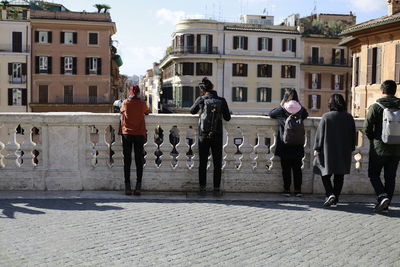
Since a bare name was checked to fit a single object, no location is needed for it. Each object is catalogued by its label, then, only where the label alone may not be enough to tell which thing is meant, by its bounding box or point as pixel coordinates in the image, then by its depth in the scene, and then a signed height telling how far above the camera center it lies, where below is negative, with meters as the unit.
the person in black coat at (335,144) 8.21 -0.48
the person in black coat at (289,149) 8.80 -0.59
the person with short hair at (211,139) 8.75 -0.46
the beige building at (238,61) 66.69 +5.69
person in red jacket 8.77 -0.35
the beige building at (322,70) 70.25 +5.03
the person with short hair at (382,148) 7.98 -0.51
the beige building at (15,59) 59.25 +4.93
